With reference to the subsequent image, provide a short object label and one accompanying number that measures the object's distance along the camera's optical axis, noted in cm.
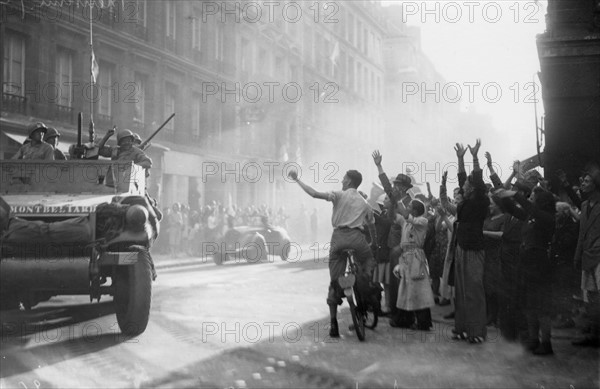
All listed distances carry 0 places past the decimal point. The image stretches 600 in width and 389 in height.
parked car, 1980
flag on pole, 2037
